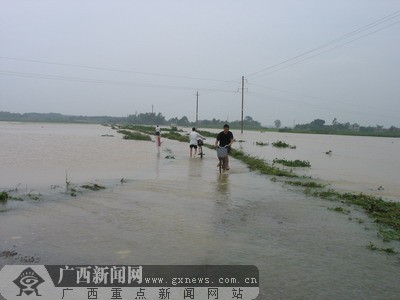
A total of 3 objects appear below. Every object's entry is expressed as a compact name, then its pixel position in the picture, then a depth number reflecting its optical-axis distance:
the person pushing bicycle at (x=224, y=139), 14.85
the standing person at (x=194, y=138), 20.81
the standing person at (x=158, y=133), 29.44
